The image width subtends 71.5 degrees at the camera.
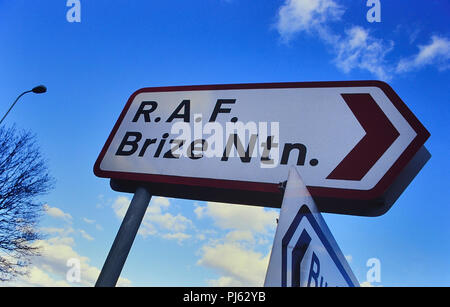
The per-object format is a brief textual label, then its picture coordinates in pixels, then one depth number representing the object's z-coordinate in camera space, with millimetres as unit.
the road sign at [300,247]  807
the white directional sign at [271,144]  2178
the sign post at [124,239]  2146
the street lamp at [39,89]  9003
